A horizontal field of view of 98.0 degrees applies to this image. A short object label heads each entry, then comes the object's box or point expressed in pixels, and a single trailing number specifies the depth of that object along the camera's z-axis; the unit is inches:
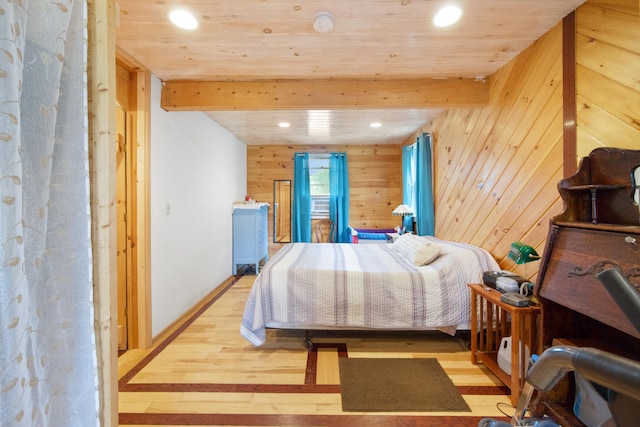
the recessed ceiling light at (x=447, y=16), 64.3
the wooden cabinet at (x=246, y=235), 179.8
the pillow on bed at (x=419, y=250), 94.1
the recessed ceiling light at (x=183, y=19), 65.7
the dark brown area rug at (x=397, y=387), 65.2
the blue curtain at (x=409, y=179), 167.0
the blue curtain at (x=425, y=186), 142.9
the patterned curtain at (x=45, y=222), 26.2
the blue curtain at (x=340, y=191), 208.1
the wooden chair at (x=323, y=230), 214.5
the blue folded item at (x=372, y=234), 181.5
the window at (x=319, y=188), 218.7
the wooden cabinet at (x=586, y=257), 43.4
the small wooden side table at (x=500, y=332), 62.2
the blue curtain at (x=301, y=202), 209.9
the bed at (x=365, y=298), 85.0
